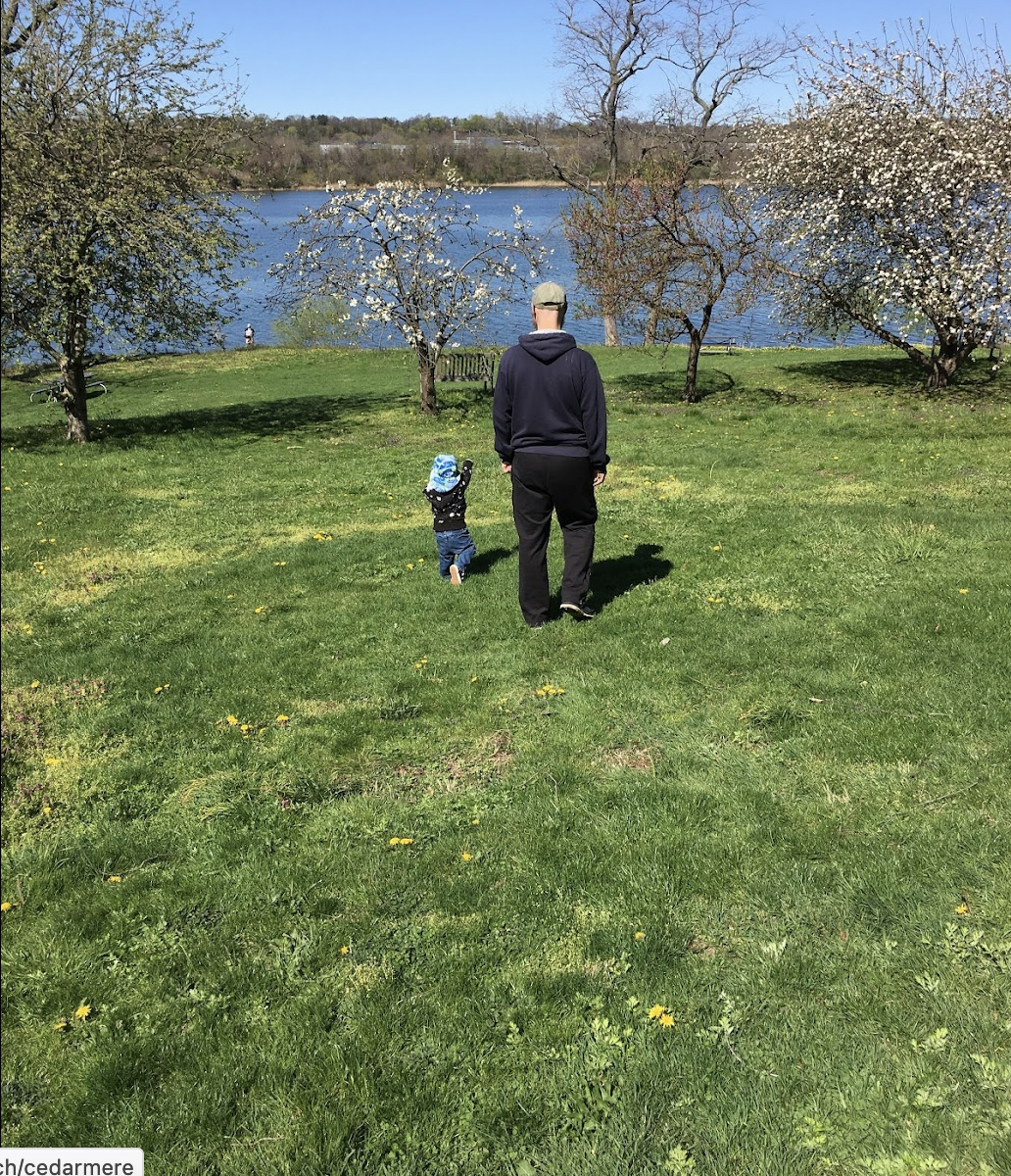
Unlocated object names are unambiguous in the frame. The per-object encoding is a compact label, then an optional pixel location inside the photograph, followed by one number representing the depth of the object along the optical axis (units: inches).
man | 231.0
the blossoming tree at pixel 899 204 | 591.2
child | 305.4
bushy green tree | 571.8
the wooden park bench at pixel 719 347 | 1194.3
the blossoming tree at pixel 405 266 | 738.2
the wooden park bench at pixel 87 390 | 916.0
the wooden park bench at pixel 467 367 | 932.0
